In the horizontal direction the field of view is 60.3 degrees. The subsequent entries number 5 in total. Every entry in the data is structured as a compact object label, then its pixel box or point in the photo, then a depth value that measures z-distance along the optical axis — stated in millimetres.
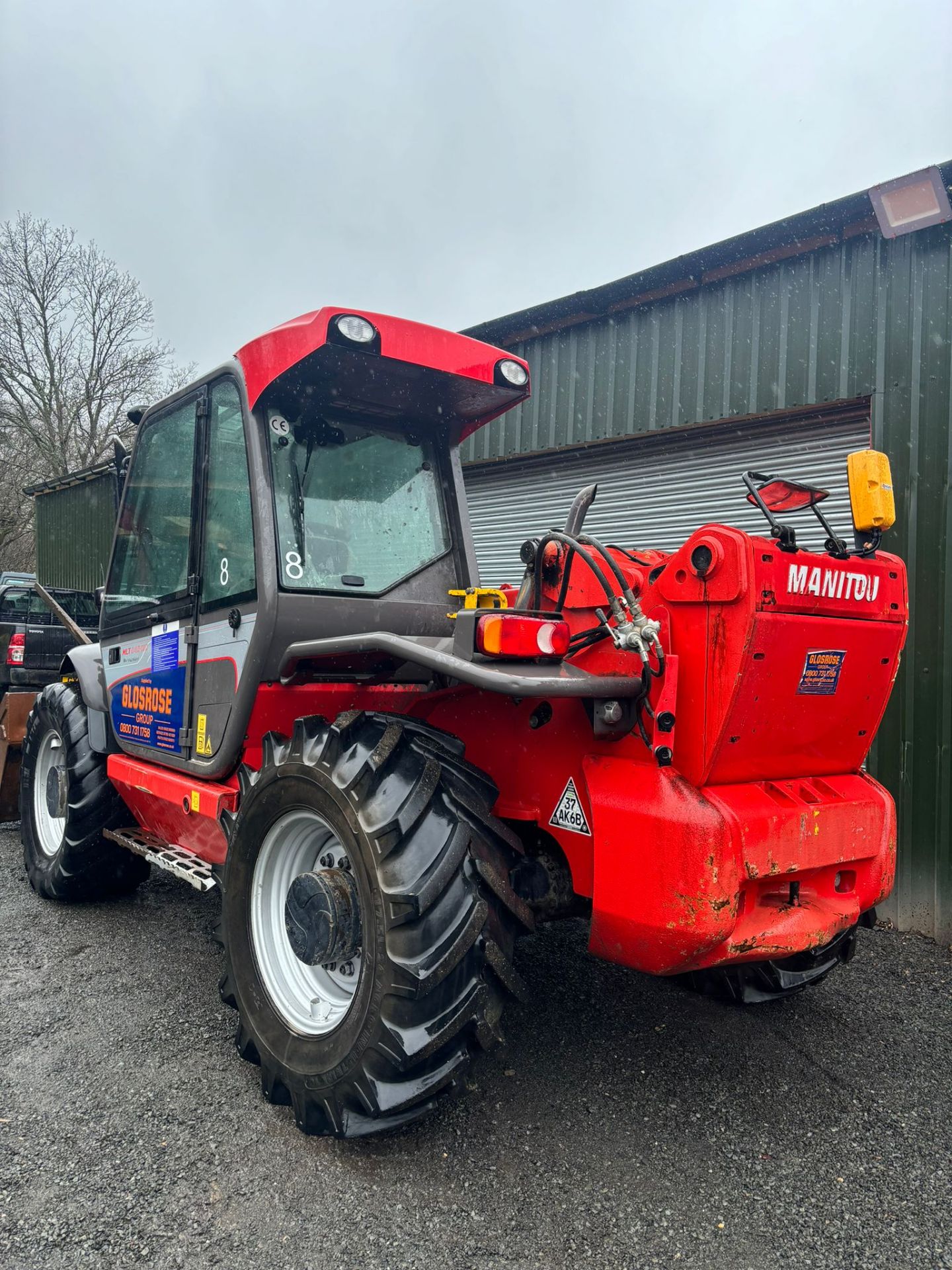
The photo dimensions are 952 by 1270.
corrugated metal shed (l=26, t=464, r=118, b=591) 15266
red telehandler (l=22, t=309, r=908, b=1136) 2215
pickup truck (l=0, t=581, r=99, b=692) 7098
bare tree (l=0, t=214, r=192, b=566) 23703
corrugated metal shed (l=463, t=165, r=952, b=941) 4766
